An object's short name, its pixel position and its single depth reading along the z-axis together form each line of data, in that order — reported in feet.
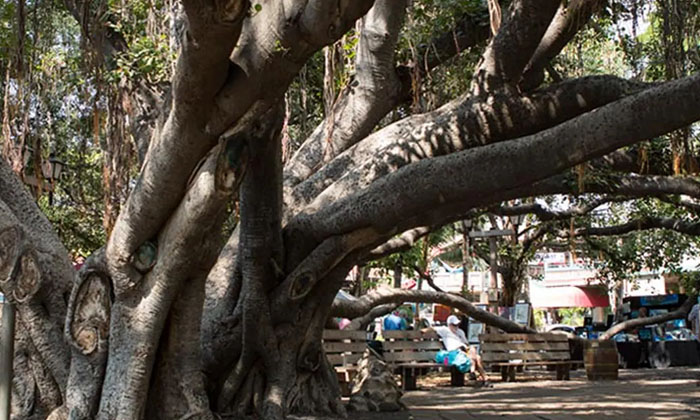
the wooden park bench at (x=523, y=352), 47.52
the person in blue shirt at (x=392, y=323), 55.98
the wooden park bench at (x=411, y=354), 40.86
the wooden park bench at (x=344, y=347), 37.65
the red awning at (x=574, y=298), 103.60
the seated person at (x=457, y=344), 43.70
